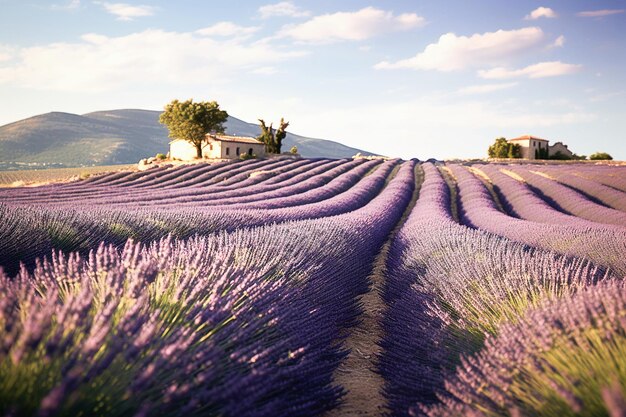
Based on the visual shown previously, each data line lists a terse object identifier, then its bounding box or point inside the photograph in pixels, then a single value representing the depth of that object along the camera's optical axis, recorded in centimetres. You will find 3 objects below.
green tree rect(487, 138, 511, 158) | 4935
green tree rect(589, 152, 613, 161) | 4195
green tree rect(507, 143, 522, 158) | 4922
